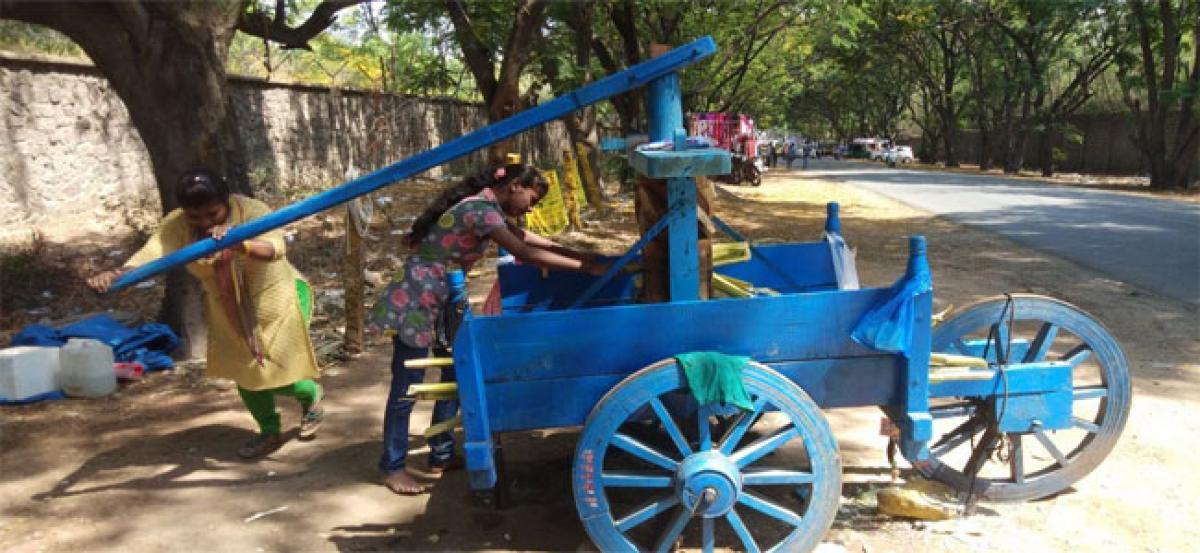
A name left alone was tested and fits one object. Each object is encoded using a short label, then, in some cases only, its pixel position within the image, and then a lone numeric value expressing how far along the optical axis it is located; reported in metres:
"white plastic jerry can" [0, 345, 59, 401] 4.48
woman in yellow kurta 3.33
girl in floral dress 3.02
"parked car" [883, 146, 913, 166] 40.25
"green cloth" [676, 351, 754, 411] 2.41
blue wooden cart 2.48
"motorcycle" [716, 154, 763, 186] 21.03
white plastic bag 3.57
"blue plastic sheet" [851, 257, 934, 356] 2.46
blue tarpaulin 4.94
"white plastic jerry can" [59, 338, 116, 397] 4.62
